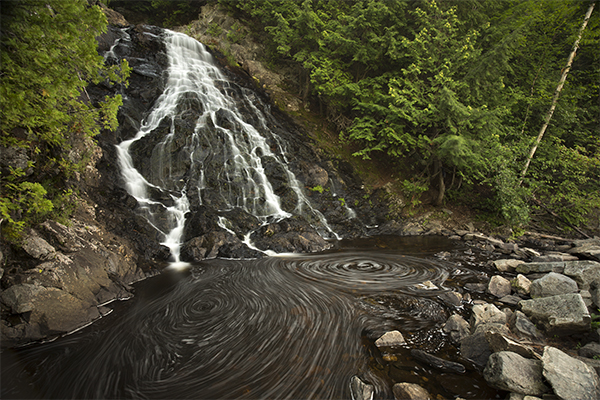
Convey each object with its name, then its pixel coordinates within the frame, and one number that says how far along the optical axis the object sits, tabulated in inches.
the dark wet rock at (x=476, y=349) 137.5
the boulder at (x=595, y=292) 160.1
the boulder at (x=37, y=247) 182.4
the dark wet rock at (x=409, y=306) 189.8
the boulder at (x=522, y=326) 148.6
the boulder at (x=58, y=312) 166.9
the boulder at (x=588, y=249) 270.8
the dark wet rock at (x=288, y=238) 359.6
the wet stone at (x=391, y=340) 157.3
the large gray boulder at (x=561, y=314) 140.4
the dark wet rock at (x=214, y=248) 317.7
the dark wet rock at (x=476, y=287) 225.3
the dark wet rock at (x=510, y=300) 195.2
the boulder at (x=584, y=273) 185.5
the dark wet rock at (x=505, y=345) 120.9
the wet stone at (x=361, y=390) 122.4
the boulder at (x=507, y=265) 268.9
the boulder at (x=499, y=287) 209.5
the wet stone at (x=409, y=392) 115.8
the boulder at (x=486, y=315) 160.6
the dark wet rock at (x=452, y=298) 203.5
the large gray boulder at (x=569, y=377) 99.0
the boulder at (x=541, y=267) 215.0
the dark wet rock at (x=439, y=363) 135.8
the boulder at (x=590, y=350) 127.6
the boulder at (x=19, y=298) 161.9
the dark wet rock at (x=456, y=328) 158.9
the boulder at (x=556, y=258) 267.4
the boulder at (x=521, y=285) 202.0
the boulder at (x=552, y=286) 177.3
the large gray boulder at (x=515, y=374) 107.5
